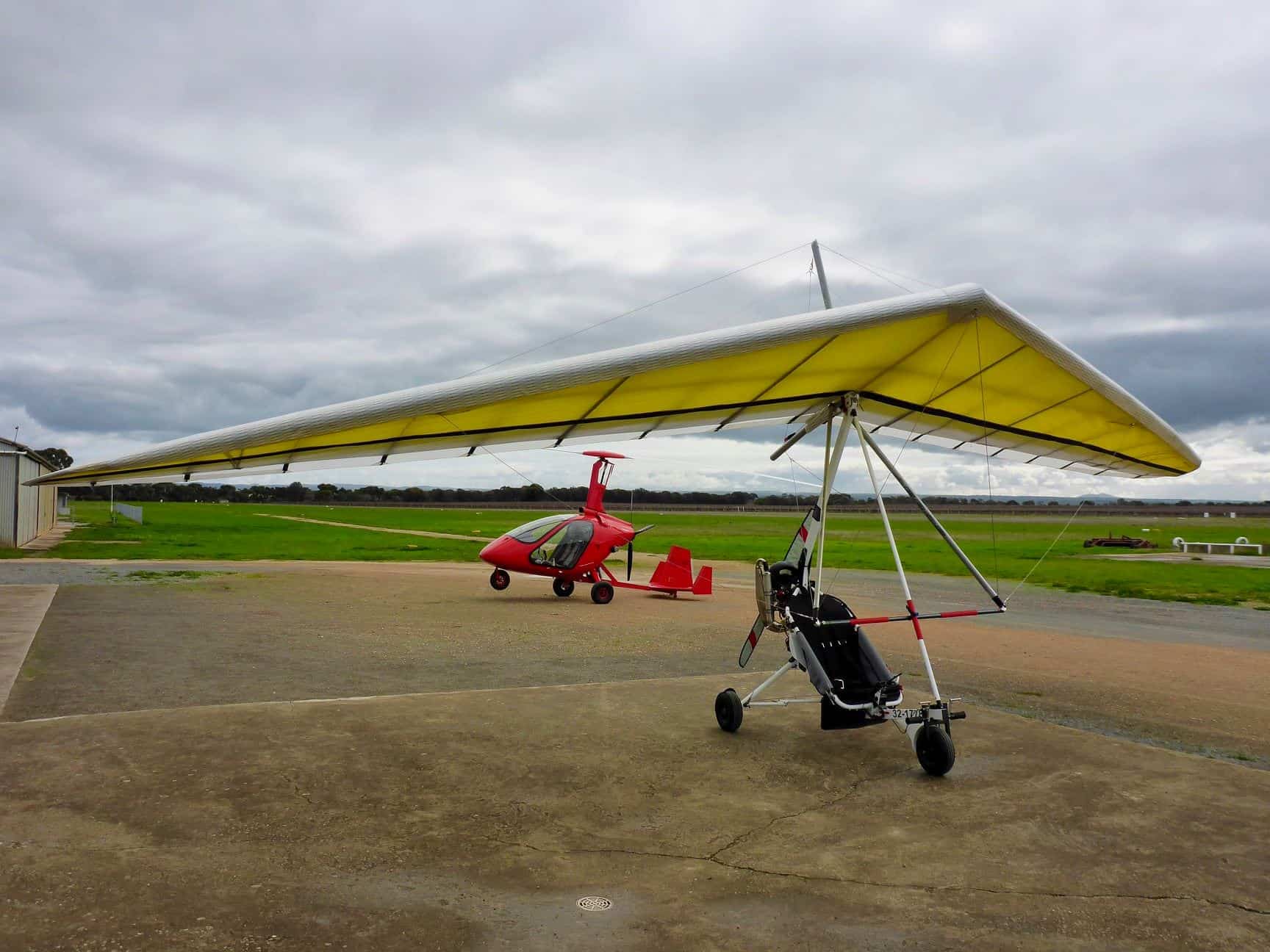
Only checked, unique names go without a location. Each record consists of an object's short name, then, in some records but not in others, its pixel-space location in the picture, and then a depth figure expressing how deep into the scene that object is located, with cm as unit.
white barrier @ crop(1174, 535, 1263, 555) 4143
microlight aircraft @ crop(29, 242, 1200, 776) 588
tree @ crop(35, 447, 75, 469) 8901
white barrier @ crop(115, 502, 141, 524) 6594
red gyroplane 1972
